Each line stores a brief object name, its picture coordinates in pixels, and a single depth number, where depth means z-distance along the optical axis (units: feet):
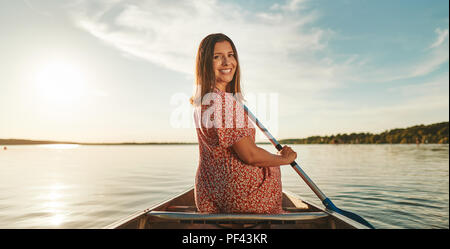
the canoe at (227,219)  6.04
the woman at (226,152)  6.11
